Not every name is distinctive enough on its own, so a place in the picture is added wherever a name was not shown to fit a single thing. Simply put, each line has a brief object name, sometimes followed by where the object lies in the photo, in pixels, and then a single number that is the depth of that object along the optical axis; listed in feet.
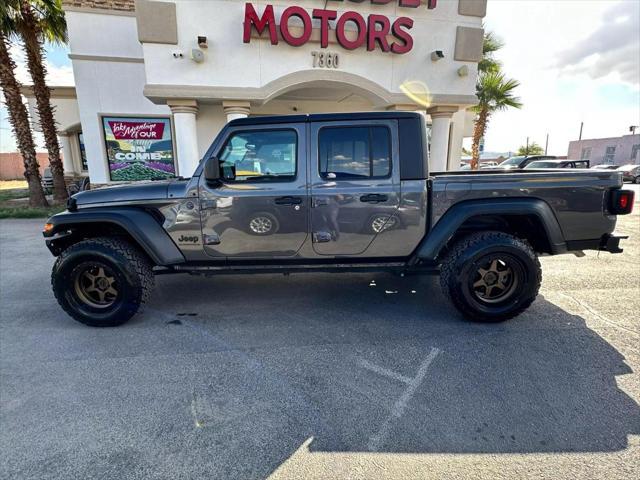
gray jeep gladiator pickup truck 10.94
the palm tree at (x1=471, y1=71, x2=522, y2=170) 50.08
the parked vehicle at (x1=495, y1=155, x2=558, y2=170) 40.94
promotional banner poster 34.60
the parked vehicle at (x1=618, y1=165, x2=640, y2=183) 75.43
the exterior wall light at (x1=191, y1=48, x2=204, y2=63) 26.66
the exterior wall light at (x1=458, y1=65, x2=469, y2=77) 30.91
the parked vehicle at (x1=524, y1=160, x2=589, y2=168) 35.71
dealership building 27.09
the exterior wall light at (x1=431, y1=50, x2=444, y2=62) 29.89
